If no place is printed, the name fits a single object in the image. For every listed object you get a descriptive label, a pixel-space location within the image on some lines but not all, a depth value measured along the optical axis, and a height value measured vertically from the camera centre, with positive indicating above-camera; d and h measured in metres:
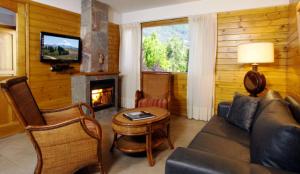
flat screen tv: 3.36 +0.60
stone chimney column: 3.99 +0.98
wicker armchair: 1.71 -0.52
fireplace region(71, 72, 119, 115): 3.81 -0.17
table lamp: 2.95 +0.37
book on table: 2.36 -0.42
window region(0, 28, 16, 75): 2.93 +0.45
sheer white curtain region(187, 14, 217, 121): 3.87 +0.32
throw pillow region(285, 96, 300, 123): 1.55 -0.21
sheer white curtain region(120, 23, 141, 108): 4.83 +0.53
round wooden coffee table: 2.20 -0.57
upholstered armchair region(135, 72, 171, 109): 3.54 -0.18
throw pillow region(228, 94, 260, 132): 2.19 -0.34
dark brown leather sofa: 1.00 -0.46
